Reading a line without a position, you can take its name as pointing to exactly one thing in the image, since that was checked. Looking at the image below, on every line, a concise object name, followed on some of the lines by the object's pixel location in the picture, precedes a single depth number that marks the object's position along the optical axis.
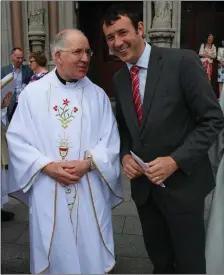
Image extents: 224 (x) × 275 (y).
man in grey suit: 1.81
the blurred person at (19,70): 5.37
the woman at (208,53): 9.34
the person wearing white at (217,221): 2.26
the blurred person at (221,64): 9.36
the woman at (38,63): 5.06
